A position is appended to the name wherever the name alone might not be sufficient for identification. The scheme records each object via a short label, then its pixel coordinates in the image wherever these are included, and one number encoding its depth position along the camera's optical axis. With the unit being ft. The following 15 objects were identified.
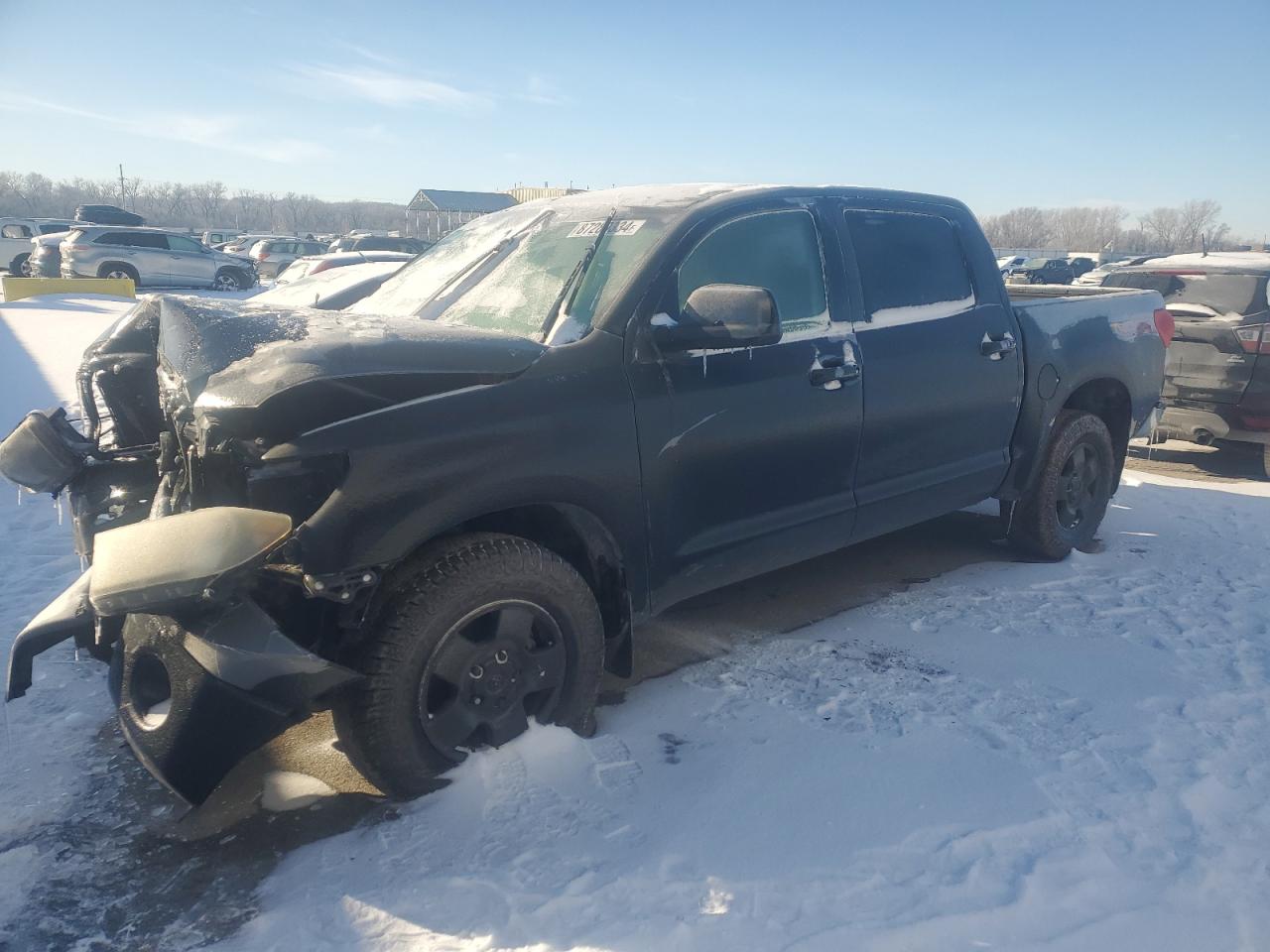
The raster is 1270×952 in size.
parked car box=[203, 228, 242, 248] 143.15
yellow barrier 62.49
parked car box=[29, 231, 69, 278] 76.64
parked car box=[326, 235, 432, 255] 94.89
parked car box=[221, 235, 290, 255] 115.96
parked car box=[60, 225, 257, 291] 74.79
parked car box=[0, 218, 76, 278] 91.15
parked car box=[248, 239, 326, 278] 100.63
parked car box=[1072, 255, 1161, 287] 103.02
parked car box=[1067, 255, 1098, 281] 129.90
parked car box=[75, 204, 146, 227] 102.68
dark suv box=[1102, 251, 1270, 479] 23.43
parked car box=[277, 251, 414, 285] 55.36
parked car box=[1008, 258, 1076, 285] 117.29
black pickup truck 7.98
